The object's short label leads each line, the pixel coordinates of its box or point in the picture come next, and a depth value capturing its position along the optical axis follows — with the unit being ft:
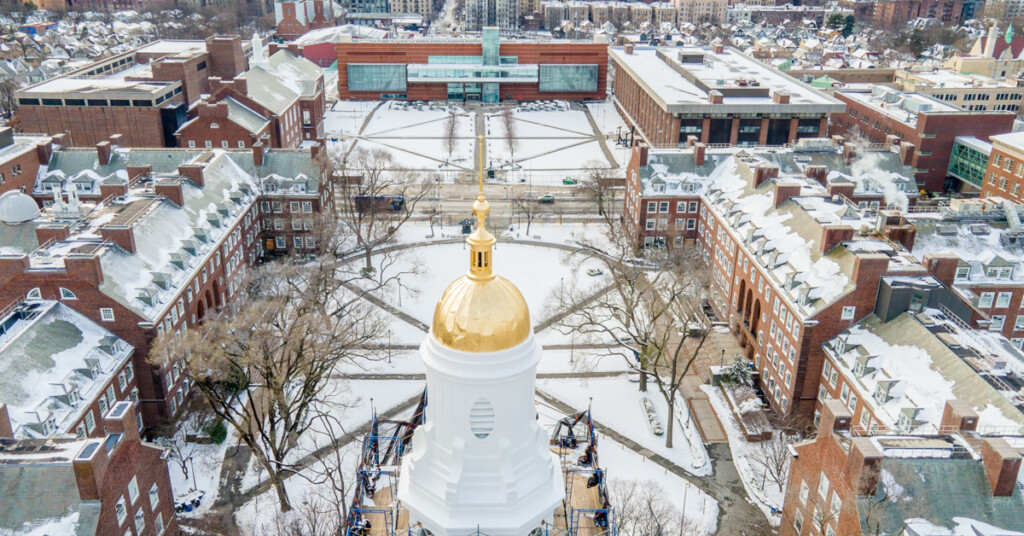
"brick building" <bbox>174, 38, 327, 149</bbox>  314.35
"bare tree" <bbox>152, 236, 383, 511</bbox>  146.10
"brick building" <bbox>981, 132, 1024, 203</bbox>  298.35
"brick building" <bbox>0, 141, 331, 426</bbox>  168.55
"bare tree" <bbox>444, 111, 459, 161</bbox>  410.52
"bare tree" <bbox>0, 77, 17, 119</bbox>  447.42
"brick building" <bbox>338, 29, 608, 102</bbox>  515.50
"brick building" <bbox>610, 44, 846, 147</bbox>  352.49
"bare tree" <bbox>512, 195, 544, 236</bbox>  302.25
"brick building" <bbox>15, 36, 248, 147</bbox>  326.44
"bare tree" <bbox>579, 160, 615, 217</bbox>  292.20
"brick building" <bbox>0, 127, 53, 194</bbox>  257.14
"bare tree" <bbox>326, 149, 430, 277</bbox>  262.12
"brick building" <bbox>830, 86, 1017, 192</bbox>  339.57
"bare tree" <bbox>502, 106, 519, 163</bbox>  408.71
